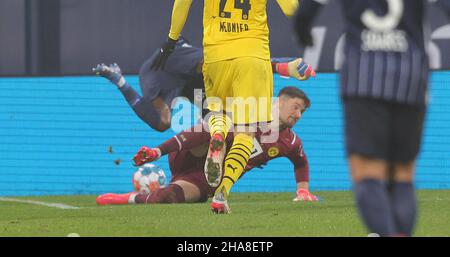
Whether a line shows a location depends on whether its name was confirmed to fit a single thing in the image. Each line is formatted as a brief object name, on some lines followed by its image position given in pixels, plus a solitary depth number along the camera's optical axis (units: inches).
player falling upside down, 845.8
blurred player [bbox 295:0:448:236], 344.2
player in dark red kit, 709.3
